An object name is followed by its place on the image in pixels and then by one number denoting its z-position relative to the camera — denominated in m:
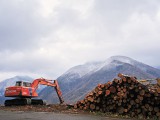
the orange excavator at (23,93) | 17.06
